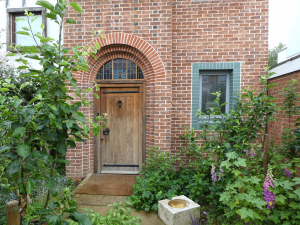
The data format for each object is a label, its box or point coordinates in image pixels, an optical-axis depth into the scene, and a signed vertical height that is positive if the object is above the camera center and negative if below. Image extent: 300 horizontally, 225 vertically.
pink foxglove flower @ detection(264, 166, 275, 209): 1.85 -0.84
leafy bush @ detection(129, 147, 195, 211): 3.11 -1.41
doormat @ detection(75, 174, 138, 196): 3.61 -1.65
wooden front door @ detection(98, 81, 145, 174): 4.50 -0.46
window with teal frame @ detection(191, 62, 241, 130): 4.38 +0.67
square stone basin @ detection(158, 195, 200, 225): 2.67 -1.57
